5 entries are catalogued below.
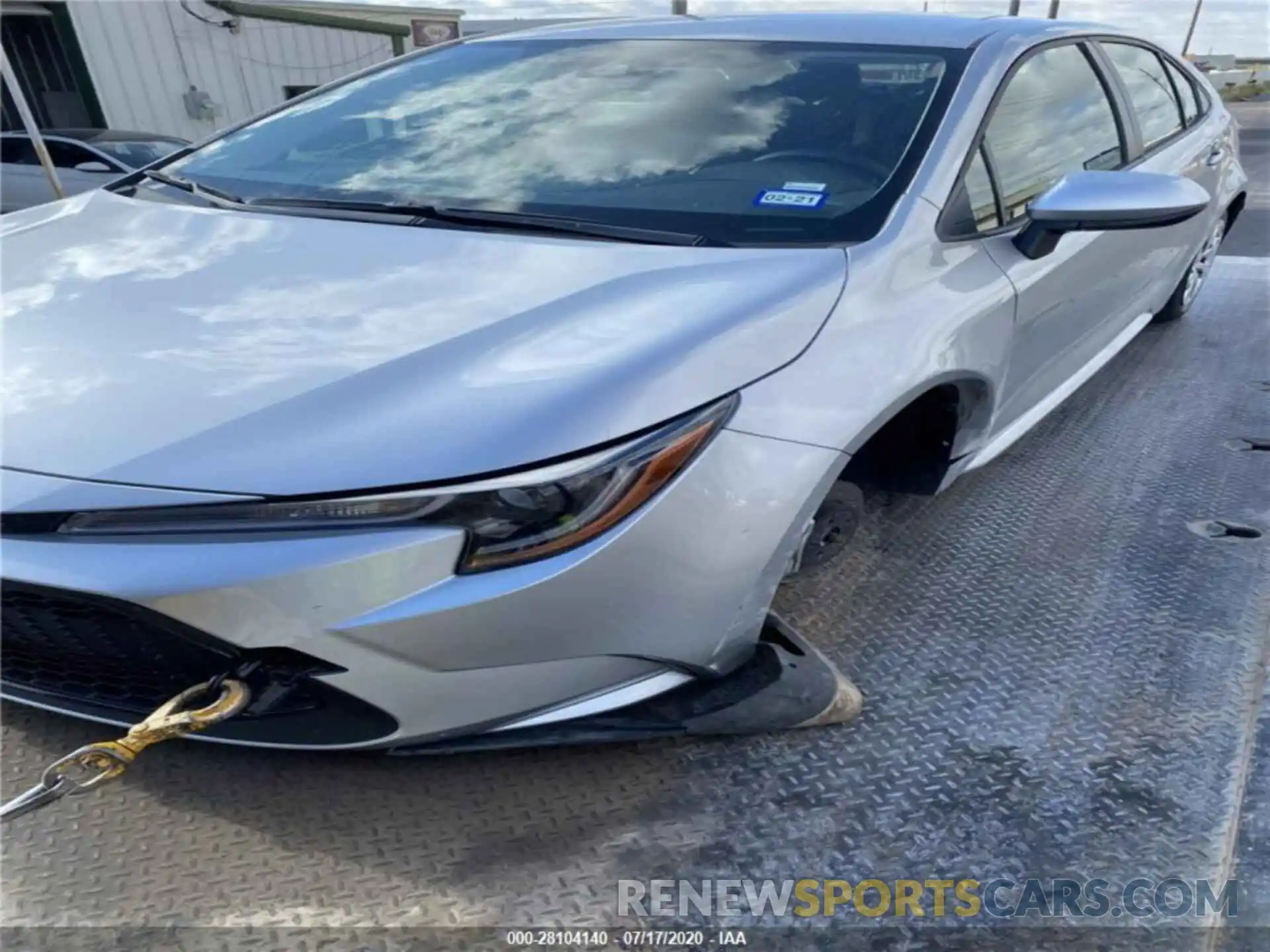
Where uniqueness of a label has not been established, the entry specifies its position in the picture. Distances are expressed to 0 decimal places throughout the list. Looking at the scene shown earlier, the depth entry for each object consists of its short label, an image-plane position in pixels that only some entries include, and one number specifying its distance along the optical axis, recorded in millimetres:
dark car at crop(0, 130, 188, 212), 7547
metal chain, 1308
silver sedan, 1281
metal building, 11461
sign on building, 11641
